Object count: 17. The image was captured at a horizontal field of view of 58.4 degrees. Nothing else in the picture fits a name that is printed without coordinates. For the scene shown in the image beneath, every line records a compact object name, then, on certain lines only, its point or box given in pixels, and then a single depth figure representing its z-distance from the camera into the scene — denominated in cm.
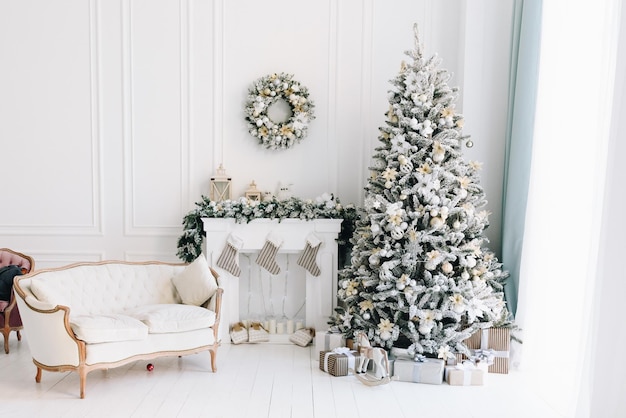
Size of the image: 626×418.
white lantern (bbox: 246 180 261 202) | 540
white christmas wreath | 538
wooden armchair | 473
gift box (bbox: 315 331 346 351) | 468
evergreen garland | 514
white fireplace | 518
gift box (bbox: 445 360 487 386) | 413
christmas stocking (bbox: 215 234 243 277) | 516
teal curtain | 453
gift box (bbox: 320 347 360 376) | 426
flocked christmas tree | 430
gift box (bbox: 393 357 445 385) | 416
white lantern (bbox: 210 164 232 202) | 540
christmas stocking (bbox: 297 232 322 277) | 518
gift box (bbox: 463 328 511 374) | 442
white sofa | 379
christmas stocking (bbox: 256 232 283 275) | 518
